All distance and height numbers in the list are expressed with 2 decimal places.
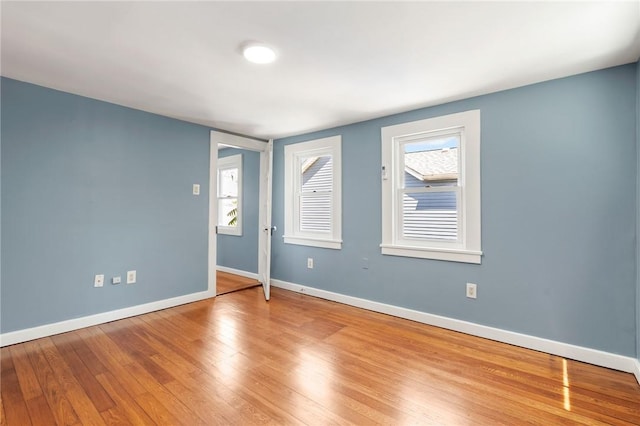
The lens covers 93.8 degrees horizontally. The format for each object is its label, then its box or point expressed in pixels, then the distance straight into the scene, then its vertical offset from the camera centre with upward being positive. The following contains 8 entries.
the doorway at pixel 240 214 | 4.01 +0.00
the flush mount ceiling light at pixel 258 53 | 1.98 +1.11
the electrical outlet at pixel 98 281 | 3.01 -0.68
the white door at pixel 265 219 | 4.06 -0.07
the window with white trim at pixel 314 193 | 3.88 +0.30
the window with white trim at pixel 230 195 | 5.29 +0.35
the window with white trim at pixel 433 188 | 2.85 +0.28
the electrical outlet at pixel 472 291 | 2.83 -0.71
